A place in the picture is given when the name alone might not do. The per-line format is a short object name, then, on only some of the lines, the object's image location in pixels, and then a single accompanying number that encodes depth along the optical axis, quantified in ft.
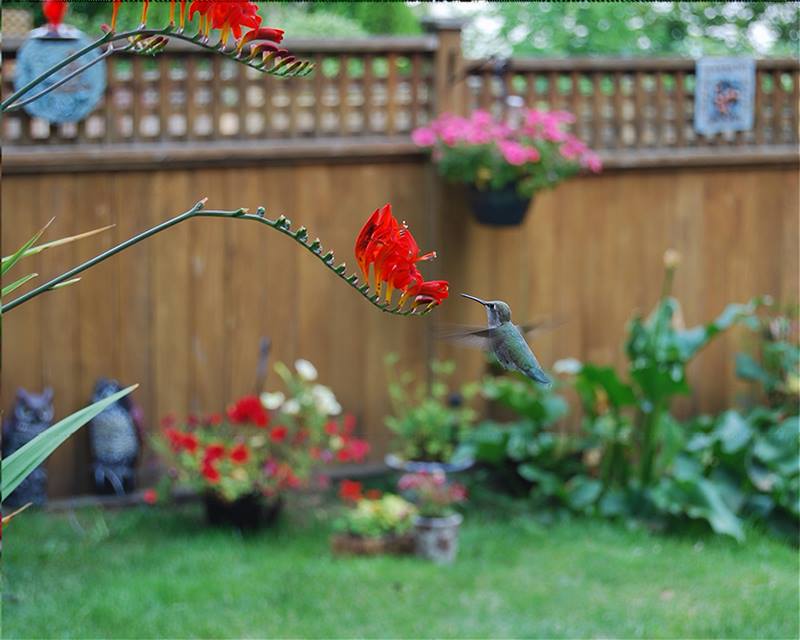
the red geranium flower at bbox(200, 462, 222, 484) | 14.16
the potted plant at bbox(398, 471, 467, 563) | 13.65
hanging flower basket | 16.12
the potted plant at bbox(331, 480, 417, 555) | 13.75
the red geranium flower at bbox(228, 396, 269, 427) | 14.44
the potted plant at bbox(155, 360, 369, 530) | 14.34
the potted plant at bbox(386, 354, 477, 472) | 16.01
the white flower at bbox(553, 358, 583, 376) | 15.89
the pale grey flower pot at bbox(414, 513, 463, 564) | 13.62
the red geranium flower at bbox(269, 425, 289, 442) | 14.53
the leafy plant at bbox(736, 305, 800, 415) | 17.48
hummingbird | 5.89
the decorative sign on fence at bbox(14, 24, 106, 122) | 14.65
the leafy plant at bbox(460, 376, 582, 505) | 15.84
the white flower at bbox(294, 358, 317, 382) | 15.20
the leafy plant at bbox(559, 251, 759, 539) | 15.10
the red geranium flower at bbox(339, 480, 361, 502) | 14.46
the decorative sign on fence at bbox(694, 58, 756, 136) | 19.21
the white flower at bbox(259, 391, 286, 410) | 14.82
